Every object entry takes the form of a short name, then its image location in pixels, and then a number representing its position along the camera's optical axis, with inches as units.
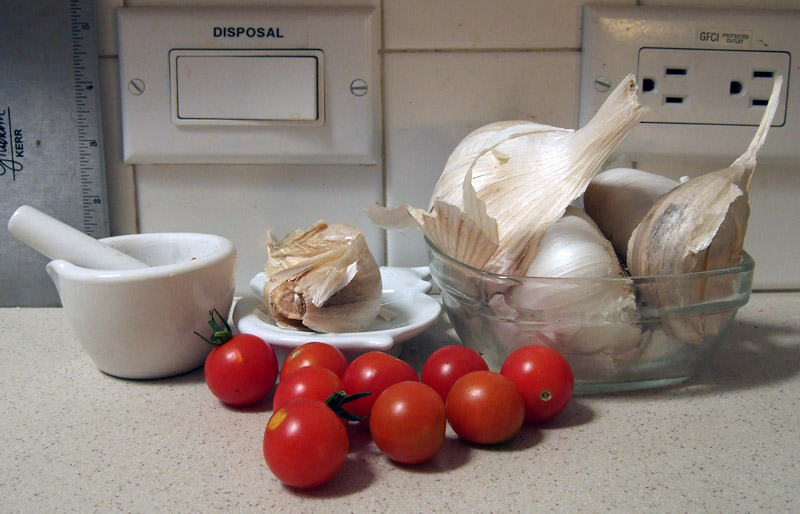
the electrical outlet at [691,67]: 13.5
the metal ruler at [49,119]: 13.3
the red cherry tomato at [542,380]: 9.6
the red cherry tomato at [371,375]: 9.7
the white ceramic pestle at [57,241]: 11.4
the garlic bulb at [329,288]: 11.3
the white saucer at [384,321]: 11.0
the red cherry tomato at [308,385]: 9.5
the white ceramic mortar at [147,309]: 10.5
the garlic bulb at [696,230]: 9.9
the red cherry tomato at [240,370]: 10.1
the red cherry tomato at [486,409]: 9.2
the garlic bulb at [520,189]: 10.5
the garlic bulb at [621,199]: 11.3
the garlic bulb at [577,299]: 10.0
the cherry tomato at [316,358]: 10.3
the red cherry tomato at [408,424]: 8.8
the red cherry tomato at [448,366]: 10.2
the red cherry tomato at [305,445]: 8.4
